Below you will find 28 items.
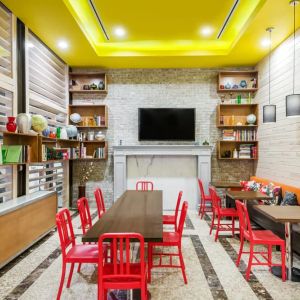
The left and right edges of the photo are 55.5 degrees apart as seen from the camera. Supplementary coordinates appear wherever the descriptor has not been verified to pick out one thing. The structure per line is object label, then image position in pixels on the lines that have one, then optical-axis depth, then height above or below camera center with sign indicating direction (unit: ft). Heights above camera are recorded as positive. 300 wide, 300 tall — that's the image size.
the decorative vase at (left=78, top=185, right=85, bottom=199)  22.11 -3.08
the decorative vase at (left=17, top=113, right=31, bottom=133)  13.19 +1.31
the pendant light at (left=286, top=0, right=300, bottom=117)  11.98 +1.98
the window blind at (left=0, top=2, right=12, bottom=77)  13.48 +5.44
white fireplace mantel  22.13 -0.26
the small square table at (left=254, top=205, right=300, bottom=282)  9.39 -2.24
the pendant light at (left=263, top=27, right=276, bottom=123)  15.85 +2.17
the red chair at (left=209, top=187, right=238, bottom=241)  14.60 -3.17
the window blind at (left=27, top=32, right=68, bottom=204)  16.51 +3.60
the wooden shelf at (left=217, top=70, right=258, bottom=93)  22.21 +5.64
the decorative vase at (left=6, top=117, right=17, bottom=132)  12.50 +1.11
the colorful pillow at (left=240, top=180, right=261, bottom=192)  18.21 -2.30
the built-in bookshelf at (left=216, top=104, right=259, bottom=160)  22.07 +1.48
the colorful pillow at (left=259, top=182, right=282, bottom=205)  15.75 -2.39
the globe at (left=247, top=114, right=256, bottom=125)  21.85 +2.46
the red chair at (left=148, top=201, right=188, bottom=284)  9.84 -3.21
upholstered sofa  11.68 -3.68
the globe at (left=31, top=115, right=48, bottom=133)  14.46 +1.40
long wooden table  7.82 -2.26
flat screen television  22.63 +2.13
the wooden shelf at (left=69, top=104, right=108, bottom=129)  22.57 +3.07
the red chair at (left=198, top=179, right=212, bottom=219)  19.18 -3.98
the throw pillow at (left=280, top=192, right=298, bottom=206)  14.23 -2.42
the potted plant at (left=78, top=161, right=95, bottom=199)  23.35 -1.77
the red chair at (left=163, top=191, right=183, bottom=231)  12.51 -3.19
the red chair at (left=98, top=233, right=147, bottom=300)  6.87 -3.09
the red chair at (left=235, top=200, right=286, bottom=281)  10.25 -3.22
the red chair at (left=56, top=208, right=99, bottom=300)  8.47 -3.22
